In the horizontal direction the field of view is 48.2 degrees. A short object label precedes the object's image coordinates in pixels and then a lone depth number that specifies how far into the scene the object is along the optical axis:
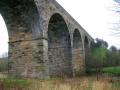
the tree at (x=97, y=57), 14.19
